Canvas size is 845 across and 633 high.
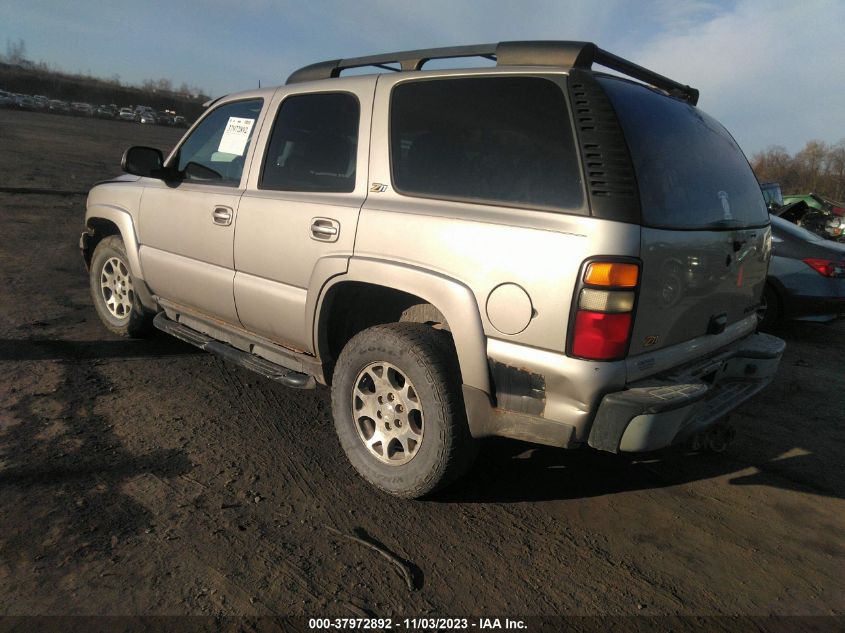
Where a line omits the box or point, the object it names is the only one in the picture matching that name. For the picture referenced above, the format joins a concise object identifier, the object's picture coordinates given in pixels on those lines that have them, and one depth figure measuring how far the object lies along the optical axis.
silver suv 2.35
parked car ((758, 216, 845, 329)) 6.08
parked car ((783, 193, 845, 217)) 16.43
